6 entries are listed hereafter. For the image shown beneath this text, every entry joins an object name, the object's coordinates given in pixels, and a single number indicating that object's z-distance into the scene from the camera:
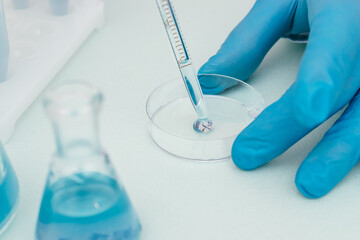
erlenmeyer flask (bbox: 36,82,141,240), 0.34
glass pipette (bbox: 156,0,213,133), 0.41
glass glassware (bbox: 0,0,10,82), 0.43
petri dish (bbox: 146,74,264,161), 0.43
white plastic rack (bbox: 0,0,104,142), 0.45
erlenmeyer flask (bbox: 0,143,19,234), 0.37
